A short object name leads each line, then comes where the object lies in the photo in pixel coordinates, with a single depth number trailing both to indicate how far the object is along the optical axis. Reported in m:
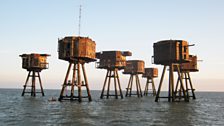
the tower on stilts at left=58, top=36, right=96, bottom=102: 45.44
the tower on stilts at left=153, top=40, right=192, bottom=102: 47.47
